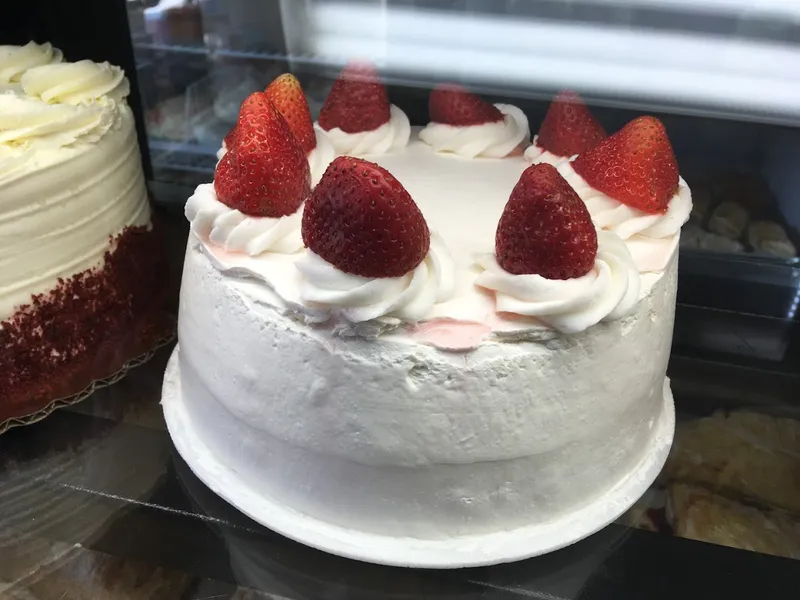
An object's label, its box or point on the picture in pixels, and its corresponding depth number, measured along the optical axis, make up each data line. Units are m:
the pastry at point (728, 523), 0.34
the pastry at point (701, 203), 0.49
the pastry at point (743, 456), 0.37
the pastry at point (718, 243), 0.50
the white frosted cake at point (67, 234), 0.37
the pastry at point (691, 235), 0.50
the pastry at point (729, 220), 0.49
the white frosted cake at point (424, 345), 0.28
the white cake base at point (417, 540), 0.31
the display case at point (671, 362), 0.33
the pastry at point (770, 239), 0.49
